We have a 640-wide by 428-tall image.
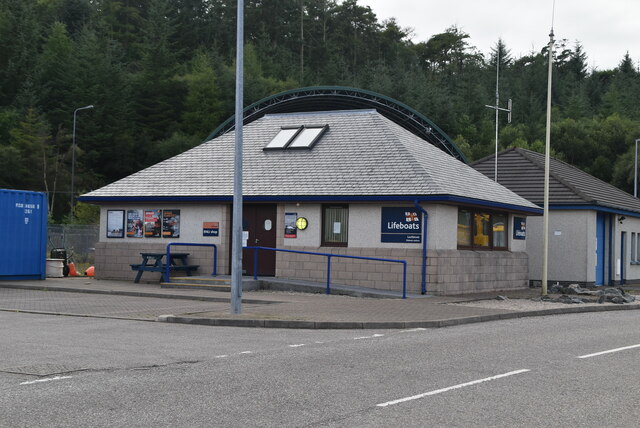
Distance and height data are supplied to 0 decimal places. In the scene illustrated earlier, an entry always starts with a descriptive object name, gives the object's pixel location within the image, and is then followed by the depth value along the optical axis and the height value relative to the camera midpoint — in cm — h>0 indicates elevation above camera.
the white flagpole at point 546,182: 2405 +178
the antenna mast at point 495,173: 3416 +288
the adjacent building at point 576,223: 3173 +84
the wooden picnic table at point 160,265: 2552 -92
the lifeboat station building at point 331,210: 2411 +88
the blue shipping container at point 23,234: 2594 -8
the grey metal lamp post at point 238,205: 1709 +65
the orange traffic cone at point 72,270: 3103 -137
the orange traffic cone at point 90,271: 3041 -137
